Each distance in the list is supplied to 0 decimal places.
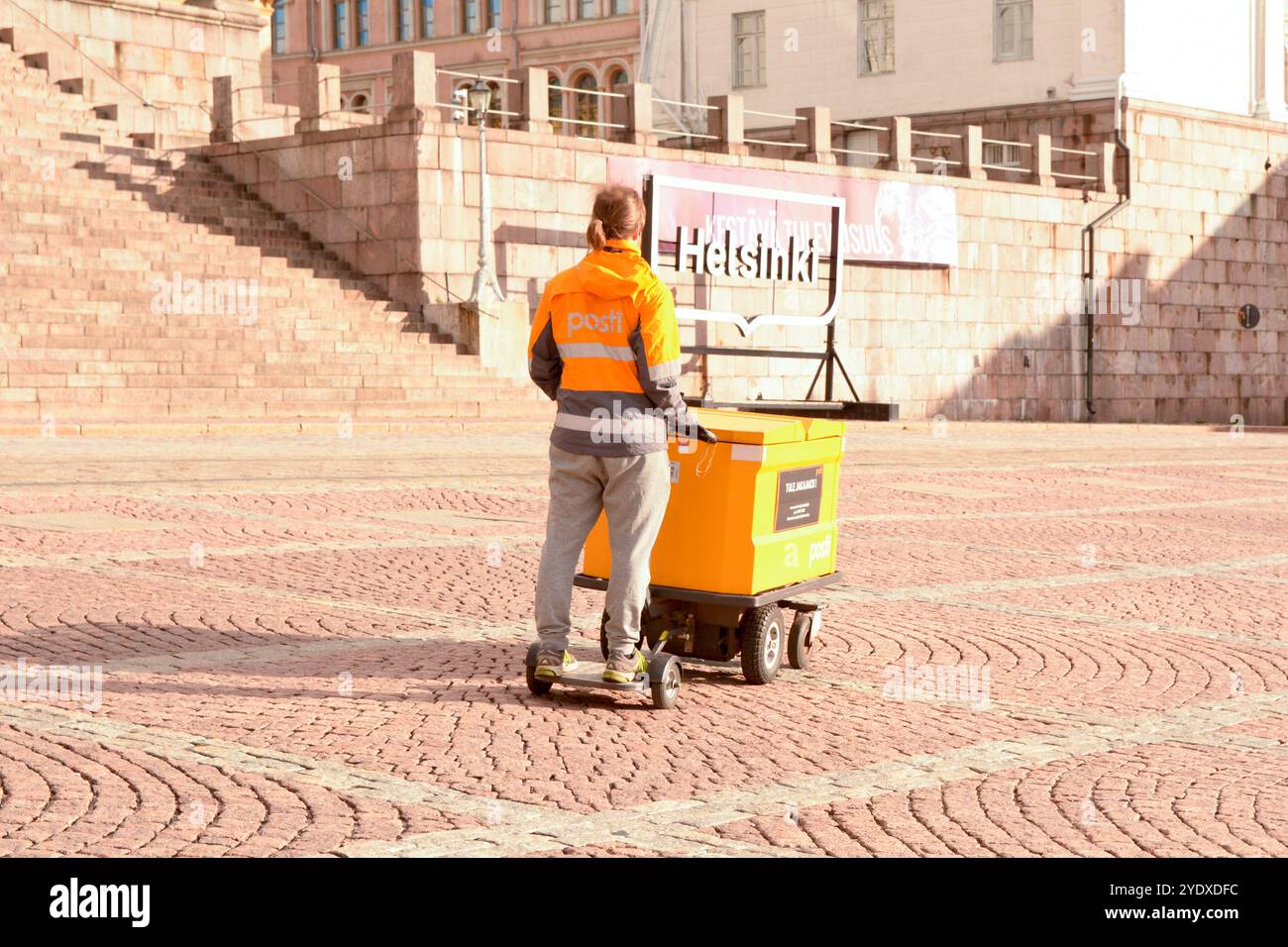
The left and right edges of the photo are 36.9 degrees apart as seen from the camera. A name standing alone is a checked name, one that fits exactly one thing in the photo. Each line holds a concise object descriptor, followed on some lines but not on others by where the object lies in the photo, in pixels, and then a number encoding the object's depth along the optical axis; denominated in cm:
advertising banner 3206
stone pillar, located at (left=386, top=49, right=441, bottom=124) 2986
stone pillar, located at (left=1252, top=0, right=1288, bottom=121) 4450
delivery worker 689
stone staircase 2362
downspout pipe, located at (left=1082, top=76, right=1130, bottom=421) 4097
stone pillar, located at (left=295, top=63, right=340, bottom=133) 3105
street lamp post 2769
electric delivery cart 754
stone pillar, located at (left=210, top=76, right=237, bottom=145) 3294
